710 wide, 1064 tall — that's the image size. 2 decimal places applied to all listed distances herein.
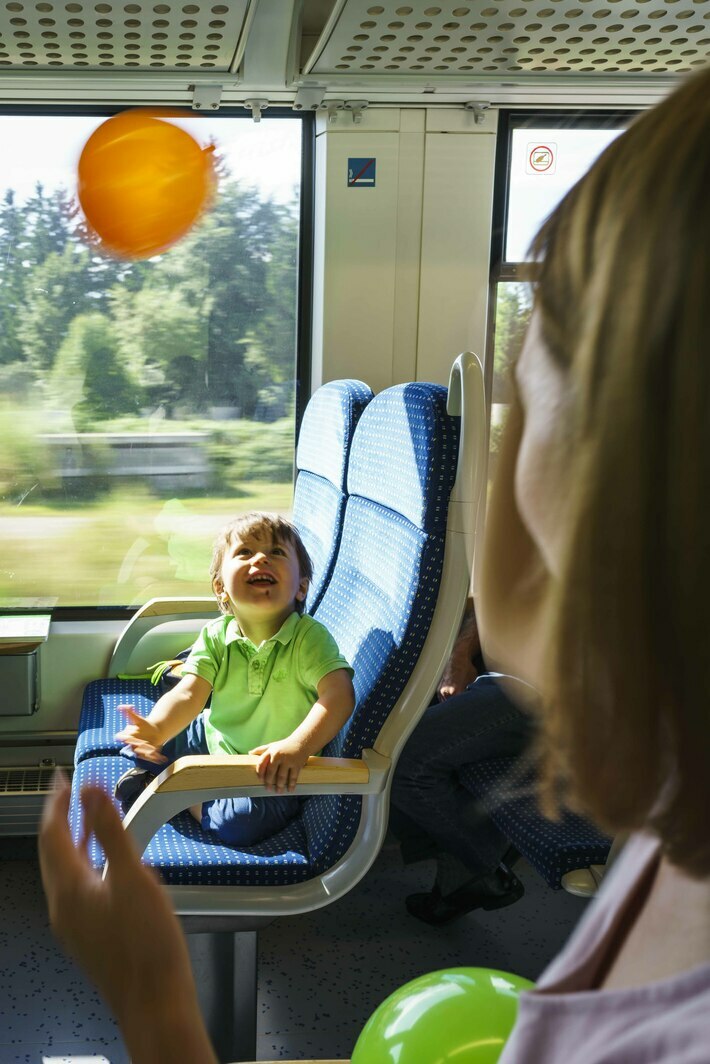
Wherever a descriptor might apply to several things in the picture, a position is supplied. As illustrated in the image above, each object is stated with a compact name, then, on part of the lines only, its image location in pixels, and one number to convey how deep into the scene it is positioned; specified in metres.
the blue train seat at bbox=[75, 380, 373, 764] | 2.64
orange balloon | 3.09
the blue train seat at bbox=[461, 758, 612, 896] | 1.94
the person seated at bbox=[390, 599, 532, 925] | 2.58
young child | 2.13
